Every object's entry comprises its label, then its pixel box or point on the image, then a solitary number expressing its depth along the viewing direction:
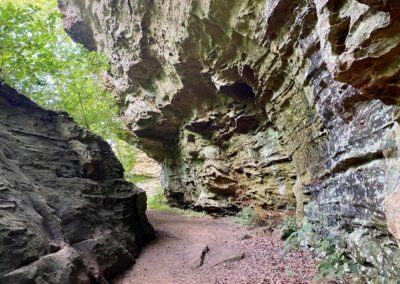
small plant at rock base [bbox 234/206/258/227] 11.81
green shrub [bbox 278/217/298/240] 8.84
